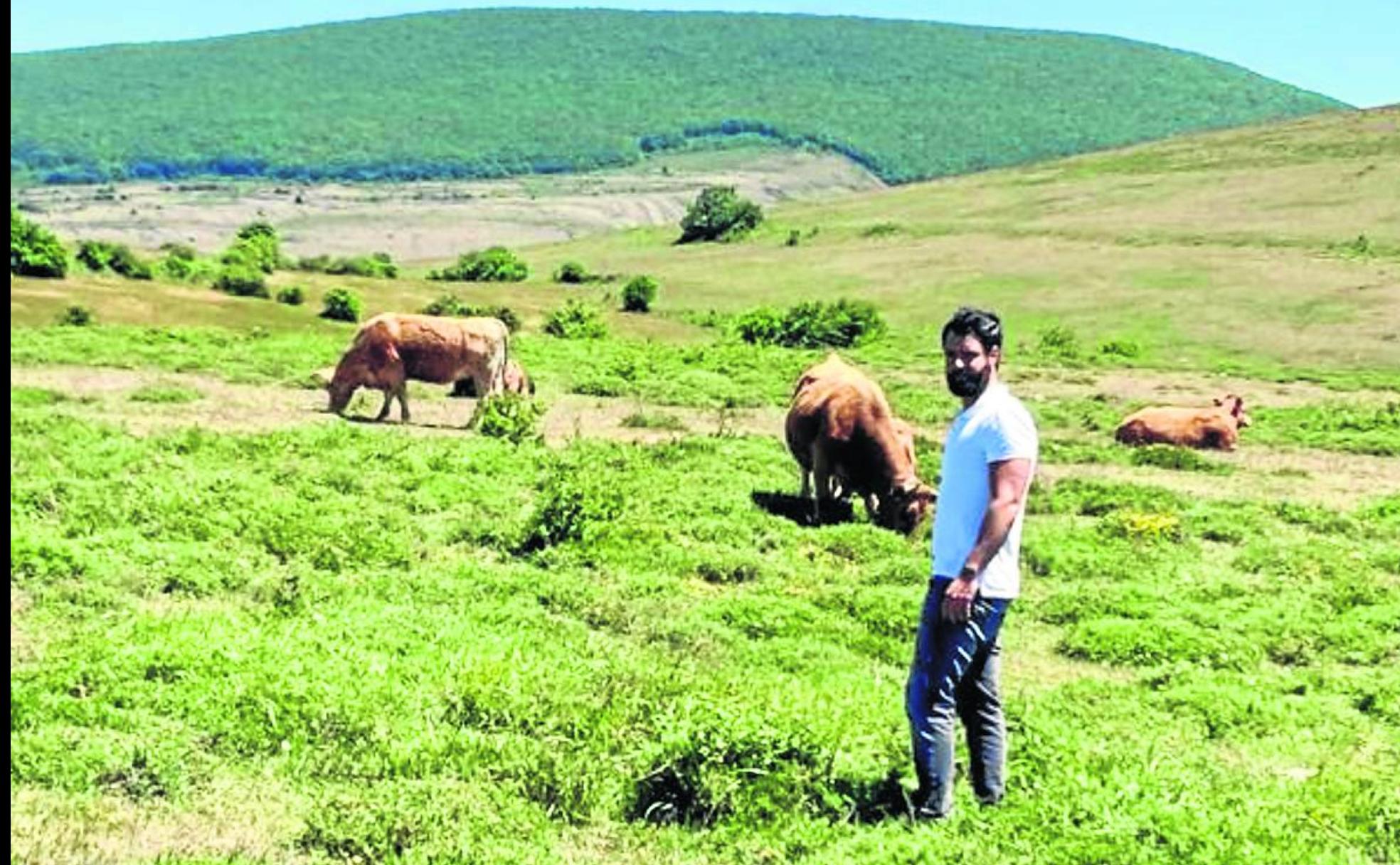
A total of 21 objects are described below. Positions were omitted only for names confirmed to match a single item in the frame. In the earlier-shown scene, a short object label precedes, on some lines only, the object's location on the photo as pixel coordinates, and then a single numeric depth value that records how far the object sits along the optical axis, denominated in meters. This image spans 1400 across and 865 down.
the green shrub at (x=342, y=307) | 47.50
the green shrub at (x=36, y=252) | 43.81
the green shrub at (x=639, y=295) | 61.94
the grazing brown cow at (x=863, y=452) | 18.25
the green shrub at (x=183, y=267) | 52.22
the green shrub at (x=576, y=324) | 47.75
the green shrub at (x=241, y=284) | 49.28
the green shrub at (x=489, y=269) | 74.69
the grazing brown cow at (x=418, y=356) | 26.23
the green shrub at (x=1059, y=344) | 48.88
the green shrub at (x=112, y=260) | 49.41
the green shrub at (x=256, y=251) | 56.19
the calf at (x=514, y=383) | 29.94
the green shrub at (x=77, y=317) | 38.90
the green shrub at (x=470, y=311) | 49.12
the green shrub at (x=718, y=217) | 102.00
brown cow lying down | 28.78
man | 7.61
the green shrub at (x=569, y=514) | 15.89
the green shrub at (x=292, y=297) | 48.69
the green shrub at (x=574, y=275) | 77.25
